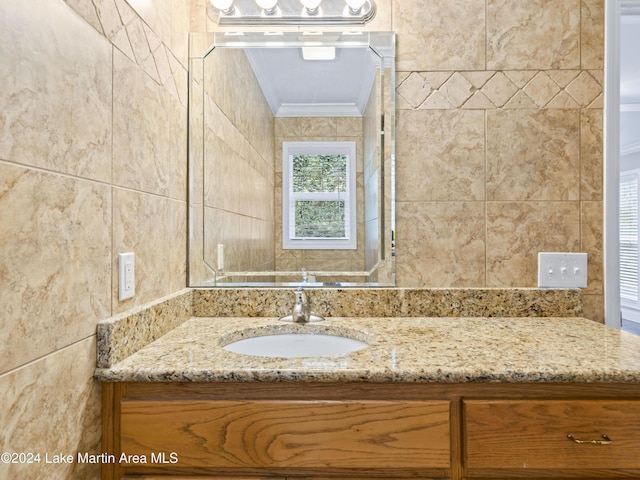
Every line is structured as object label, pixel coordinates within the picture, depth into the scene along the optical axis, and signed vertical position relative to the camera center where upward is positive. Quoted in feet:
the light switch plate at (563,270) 4.56 -0.35
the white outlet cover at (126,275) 3.13 -0.29
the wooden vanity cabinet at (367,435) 2.78 -1.40
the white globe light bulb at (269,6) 4.66 +2.78
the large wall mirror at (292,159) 4.68 +0.98
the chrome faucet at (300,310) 4.21 -0.76
